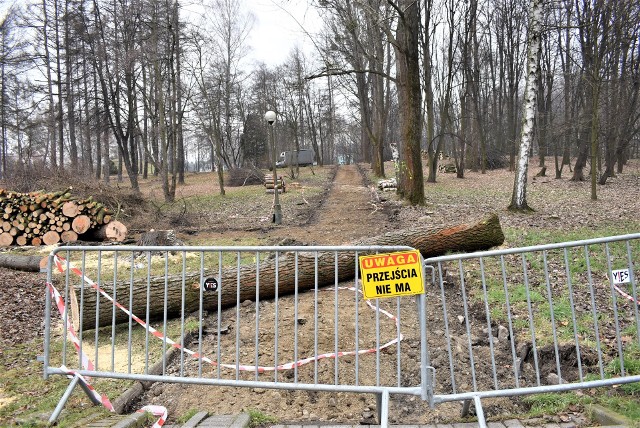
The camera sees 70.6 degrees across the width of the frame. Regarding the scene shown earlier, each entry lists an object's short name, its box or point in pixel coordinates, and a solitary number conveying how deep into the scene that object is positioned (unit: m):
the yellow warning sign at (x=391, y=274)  3.24
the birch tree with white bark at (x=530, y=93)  12.17
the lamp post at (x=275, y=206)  14.73
